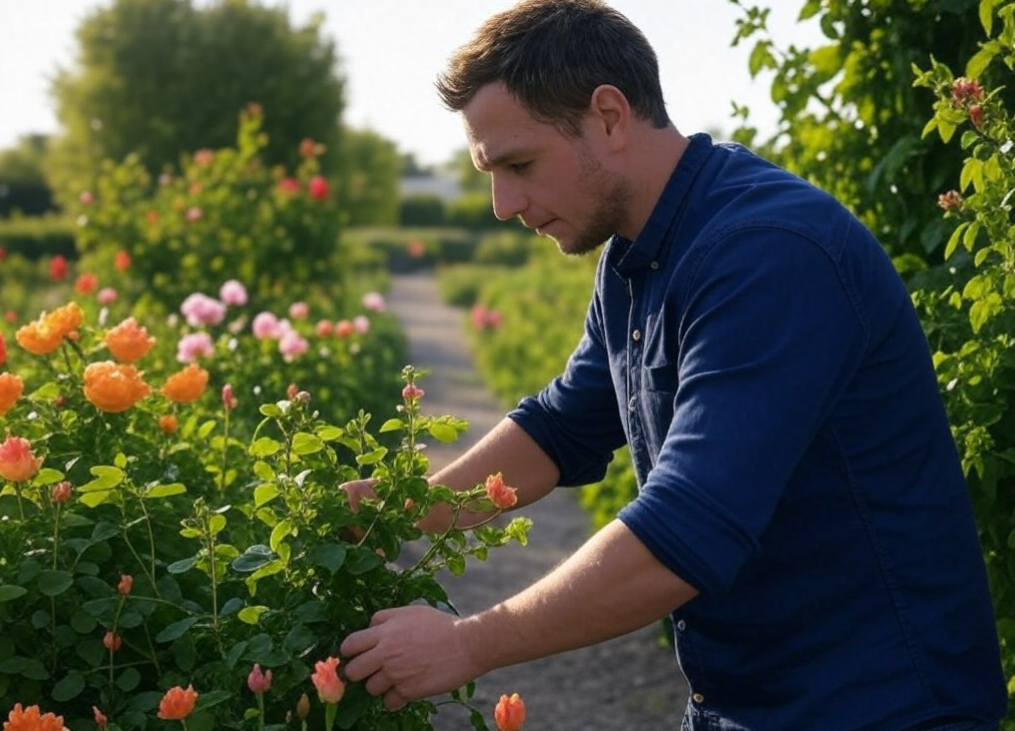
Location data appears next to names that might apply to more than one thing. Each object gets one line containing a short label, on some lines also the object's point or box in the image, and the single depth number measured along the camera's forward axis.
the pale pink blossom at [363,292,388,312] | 8.37
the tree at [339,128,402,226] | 40.52
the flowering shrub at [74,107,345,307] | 9.81
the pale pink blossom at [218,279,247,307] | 6.62
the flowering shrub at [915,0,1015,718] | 2.58
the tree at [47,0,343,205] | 23.62
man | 1.93
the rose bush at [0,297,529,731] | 2.15
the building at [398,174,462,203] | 87.92
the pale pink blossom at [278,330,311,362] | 5.34
